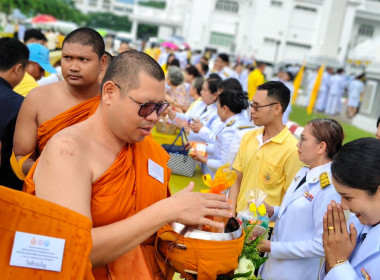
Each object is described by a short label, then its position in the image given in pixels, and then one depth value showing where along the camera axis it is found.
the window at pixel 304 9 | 66.06
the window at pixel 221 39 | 71.12
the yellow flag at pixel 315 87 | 15.61
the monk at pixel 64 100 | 3.03
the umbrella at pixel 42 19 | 35.10
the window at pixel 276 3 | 65.31
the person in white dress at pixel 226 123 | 5.03
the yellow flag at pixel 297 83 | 17.20
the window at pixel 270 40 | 65.31
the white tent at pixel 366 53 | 18.53
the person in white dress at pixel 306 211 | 2.94
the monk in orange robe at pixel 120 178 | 1.73
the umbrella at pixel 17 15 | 42.28
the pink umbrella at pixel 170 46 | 29.58
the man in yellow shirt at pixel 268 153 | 3.78
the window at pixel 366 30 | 55.06
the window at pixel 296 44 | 66.06
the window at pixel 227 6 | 72.25
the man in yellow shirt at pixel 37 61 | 5.69
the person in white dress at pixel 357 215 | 2.14
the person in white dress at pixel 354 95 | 20.28
